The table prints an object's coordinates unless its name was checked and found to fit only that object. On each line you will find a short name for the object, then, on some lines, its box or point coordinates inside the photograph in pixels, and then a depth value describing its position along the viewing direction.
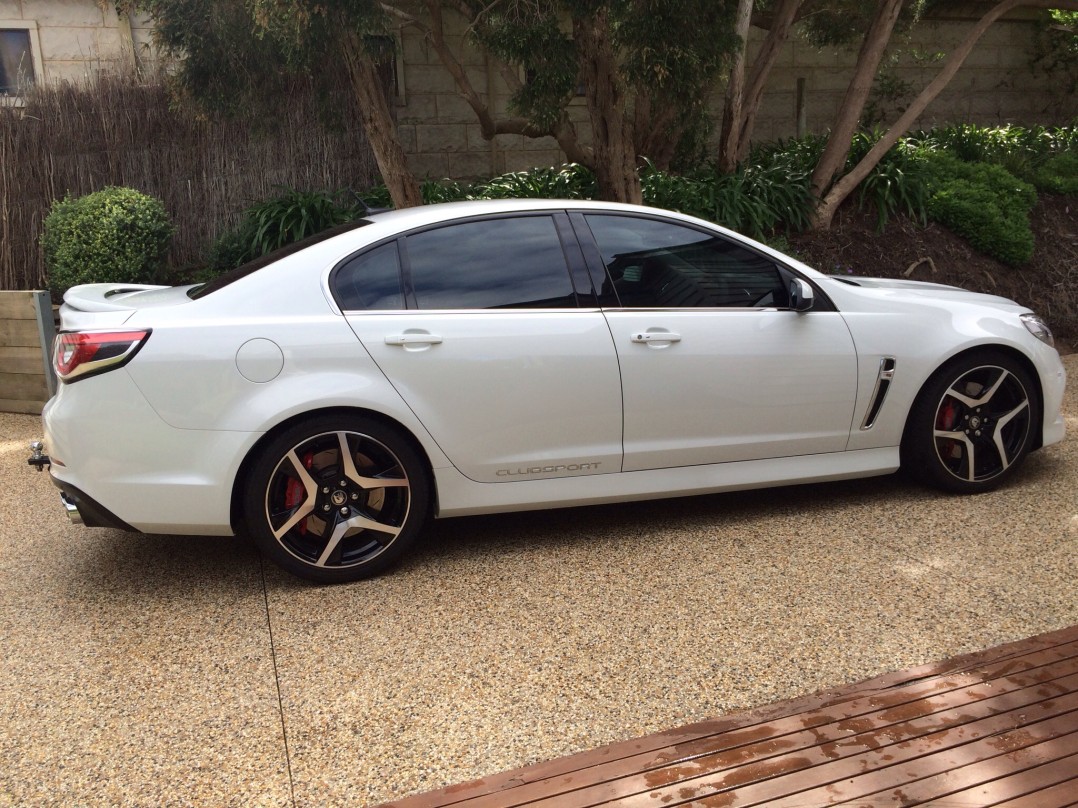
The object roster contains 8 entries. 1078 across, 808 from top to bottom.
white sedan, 3.78
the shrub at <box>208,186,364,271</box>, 8.99
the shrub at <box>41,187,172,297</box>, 8.11
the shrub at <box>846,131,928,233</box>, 9.97
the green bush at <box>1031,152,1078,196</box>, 10.66
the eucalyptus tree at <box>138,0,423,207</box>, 5.87
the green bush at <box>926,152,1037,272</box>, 9.55
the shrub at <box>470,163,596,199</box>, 9.92
